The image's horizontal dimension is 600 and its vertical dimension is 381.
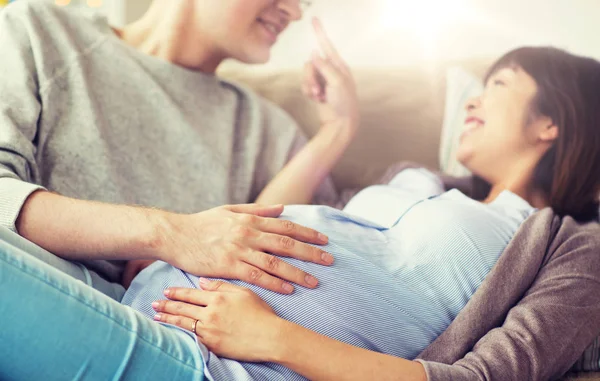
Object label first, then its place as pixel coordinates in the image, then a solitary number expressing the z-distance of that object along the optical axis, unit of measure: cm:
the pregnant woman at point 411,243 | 74
